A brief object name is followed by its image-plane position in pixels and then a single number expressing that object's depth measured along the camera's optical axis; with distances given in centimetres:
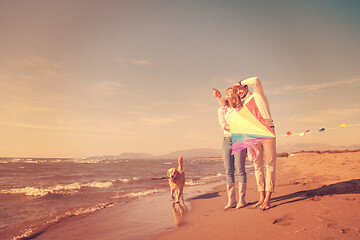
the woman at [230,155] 385
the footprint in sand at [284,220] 260
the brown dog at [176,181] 525
